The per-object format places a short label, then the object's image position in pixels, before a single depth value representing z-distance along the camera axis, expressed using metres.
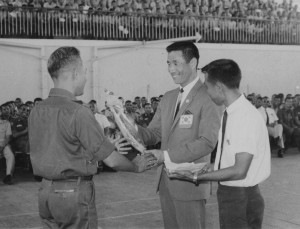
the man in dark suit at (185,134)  3.19
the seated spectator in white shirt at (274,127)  10.96
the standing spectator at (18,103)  10.48
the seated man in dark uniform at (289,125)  11.47
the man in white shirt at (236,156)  2.67
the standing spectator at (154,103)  12.02
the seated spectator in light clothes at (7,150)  8.11
